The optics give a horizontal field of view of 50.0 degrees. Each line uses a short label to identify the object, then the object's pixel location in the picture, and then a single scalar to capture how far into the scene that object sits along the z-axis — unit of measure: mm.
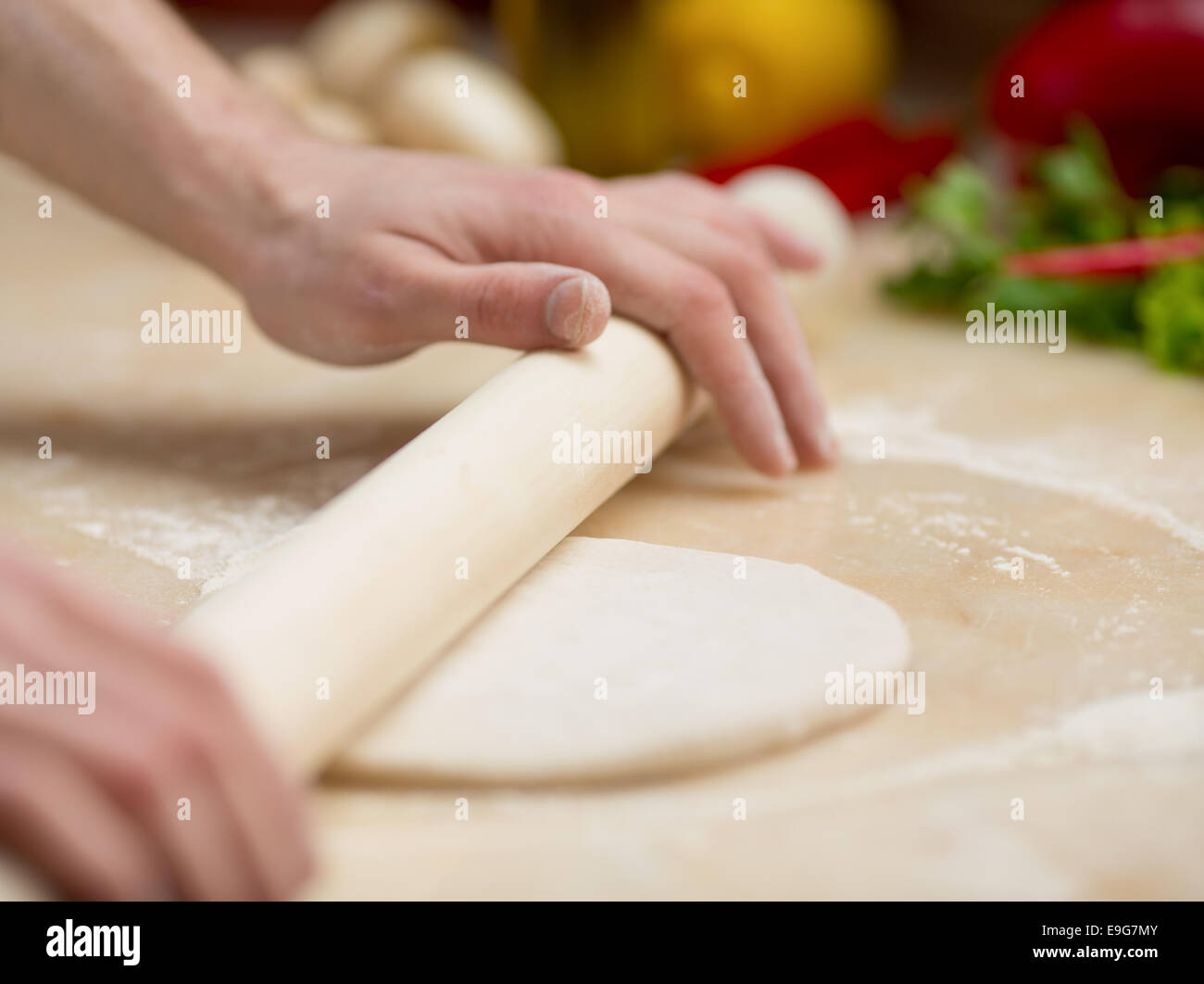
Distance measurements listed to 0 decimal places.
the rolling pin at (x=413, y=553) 989
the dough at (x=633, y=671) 1047
